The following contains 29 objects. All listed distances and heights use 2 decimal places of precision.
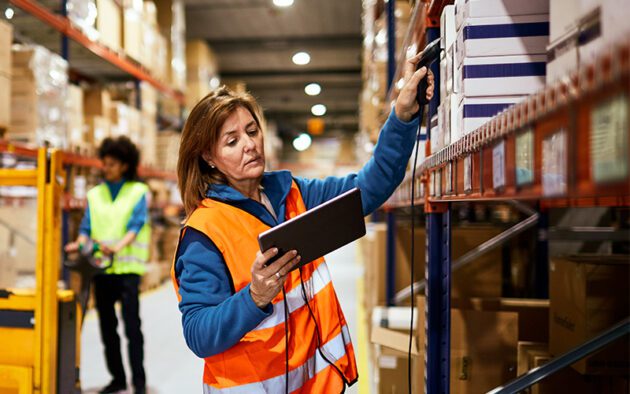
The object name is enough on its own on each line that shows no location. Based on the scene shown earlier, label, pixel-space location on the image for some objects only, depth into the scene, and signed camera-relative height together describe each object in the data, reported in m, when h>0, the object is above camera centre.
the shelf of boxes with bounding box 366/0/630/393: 0.63 +0.07
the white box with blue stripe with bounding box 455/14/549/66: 1.37 +0.43
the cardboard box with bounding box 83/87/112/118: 6.36 +1.18
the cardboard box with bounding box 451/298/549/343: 2.66 -0.63
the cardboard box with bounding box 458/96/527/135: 1.37 +0.23
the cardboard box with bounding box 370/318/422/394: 2.86 -0.99
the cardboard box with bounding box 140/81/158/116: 7.75 +1.53
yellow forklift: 2.50 -0.57
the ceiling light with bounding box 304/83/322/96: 16.43 +3.52
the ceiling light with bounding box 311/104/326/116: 20.50 +3.54
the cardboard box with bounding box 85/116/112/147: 6.22 +0.83
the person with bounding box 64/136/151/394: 3.55 -0.34
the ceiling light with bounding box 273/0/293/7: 8.43 +3.23
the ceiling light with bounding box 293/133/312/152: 23.89 +2.50
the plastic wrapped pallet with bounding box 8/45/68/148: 4.73 +0.97
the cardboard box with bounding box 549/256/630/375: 1.81 -0.42
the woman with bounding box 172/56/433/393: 1.45 -0.21
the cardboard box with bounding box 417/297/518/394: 2.09 -0.65
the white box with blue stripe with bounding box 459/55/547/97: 1.36 +0.32
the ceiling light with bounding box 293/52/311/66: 12.99 +3.59
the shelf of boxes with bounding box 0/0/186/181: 4.74 +1.30
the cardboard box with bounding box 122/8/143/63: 6.77 +2.24
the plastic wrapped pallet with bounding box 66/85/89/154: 5.64 +0.89
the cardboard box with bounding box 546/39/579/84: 0.90 +0.25
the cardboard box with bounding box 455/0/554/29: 1.38 +0.50
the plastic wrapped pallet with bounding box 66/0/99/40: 5.55 +2.04
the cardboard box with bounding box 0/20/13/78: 4.25 +1.25
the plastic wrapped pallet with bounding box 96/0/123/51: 6.13 +2.17
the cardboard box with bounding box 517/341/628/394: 1.85 -0.71
